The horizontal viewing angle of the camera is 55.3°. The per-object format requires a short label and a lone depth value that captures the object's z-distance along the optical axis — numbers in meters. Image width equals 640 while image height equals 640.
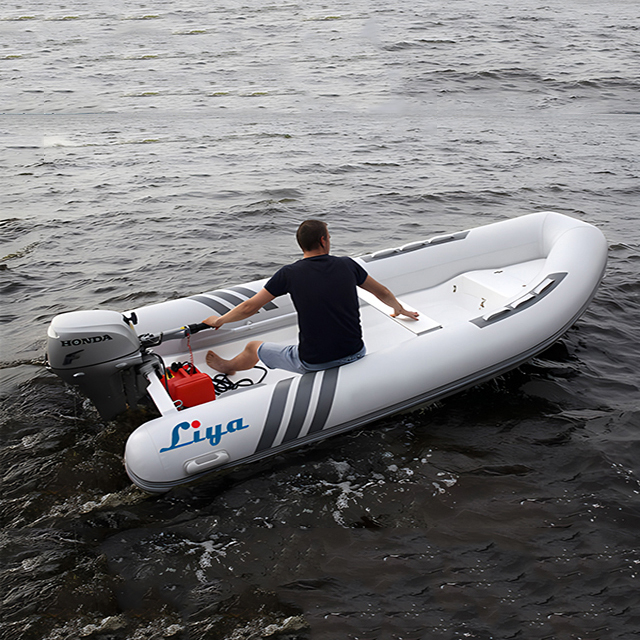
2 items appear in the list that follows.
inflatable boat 3.16
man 3.28
